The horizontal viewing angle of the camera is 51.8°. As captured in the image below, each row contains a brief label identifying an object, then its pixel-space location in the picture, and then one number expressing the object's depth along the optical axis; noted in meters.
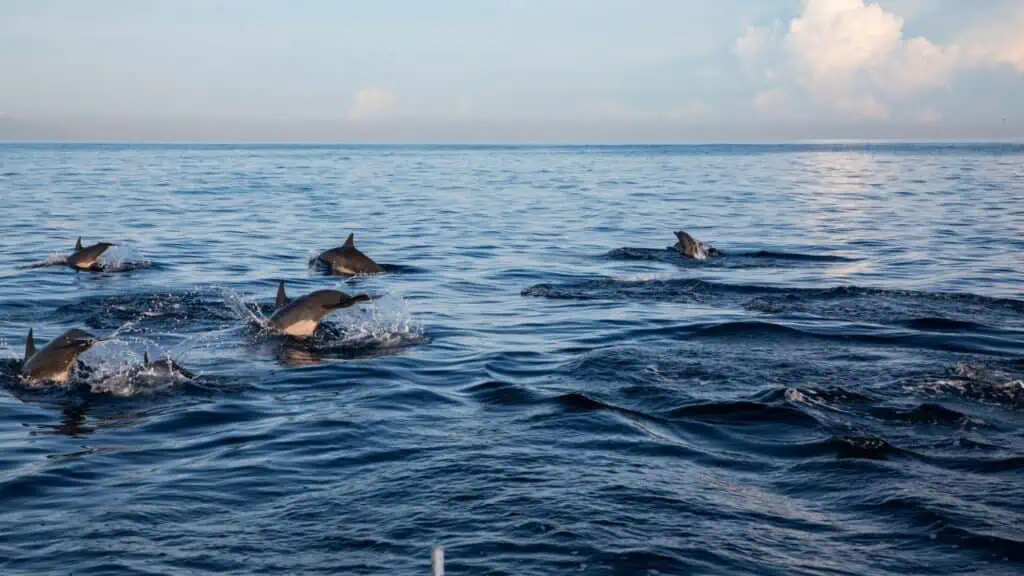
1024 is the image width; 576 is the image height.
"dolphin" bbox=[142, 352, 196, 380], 11.53
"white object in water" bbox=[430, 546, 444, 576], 3.39
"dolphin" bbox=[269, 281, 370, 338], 13.77
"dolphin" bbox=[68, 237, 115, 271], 20.66
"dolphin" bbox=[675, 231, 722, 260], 22.61
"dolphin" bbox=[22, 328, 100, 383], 11.28
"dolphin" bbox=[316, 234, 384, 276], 19.91
